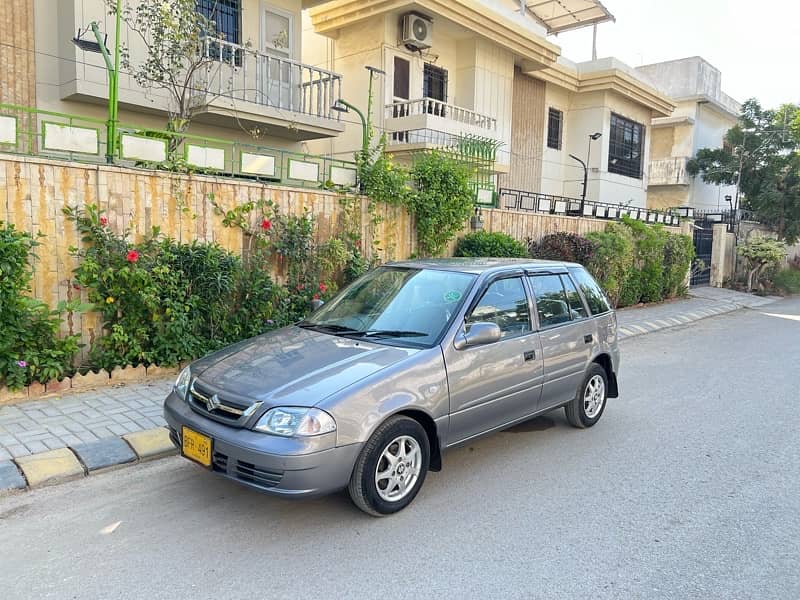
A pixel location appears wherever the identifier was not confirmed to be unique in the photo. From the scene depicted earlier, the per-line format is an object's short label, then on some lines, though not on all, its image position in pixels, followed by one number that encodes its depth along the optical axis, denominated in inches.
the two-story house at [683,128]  1058.1
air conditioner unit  597.0
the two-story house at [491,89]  598.9
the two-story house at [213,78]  380.2
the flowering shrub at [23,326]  213.2
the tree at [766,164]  874.8
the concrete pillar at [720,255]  812.6
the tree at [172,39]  319.6
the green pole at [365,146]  350.3
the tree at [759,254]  746.8
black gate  796.6
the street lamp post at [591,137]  777.3
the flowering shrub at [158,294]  243.9
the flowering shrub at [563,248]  496.1
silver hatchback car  136.8
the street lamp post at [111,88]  259.3
